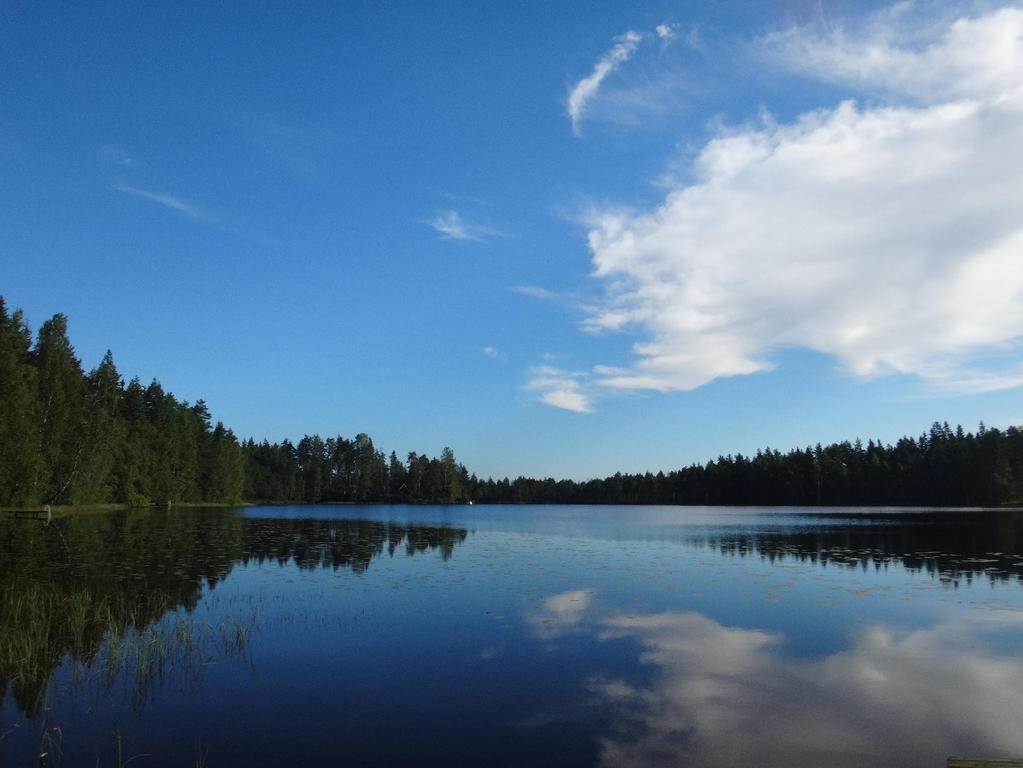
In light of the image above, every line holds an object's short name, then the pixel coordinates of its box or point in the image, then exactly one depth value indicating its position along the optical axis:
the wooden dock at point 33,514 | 59.59
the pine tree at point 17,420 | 56.62
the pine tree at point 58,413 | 67.62
